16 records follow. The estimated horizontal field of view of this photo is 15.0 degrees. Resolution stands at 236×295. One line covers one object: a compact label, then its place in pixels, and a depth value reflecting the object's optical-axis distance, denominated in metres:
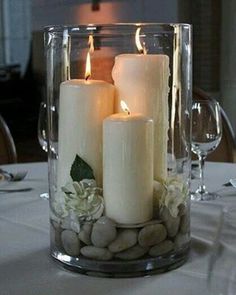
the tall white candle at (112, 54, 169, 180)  1.17
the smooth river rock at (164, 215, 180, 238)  1.14
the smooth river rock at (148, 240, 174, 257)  1.13
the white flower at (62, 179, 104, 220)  1.12
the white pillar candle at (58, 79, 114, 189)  1.15
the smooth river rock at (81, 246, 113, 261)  1.11
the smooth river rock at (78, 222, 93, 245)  1.12
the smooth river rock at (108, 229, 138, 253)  1.11
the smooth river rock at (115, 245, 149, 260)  1.11
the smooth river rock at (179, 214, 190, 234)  1.17
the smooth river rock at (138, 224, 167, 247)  1.11
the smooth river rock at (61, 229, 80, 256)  1.14
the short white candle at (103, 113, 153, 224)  1.12
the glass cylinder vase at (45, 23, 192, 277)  1.12
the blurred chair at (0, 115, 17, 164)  2.30
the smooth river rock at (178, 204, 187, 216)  1.16
